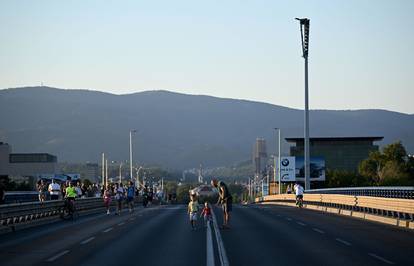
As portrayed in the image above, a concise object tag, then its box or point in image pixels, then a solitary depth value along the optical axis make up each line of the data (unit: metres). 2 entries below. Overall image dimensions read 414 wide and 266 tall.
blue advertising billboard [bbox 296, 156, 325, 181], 122.38
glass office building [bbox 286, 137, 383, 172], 176.88
